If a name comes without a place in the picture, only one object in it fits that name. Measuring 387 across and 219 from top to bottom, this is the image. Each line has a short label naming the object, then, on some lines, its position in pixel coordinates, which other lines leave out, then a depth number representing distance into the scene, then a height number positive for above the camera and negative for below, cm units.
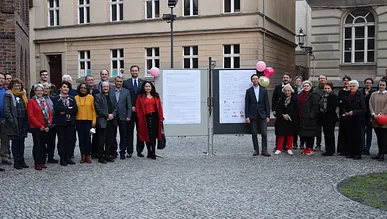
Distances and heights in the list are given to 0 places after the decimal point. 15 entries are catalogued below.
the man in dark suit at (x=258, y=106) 1218 -53
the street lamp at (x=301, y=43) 2641 +231
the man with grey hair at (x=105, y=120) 1130 -80
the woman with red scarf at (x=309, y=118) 1227 -83
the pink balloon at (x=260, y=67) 1271 +43
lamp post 2222 +316
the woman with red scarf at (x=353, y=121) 1169 -87
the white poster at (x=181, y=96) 1235 -30
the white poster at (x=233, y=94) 1245 -25
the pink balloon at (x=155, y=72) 1204 +29
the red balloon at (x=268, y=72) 1370 +32
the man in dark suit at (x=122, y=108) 1170 -56
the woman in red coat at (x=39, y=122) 1045 -78
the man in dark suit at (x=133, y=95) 1204 -26
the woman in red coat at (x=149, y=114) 1182 -70
